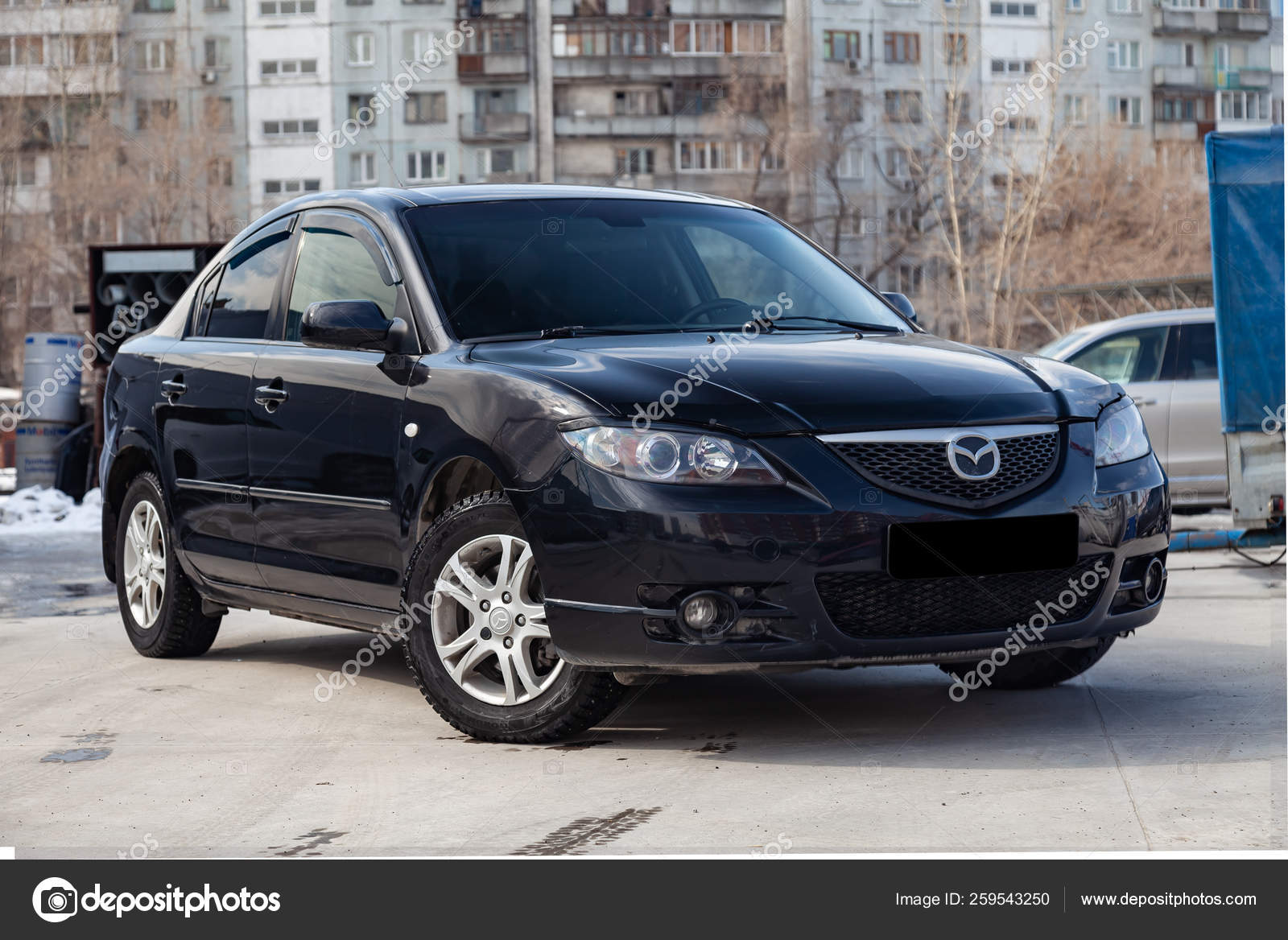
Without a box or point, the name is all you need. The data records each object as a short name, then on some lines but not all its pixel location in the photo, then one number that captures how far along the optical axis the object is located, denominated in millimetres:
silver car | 14125
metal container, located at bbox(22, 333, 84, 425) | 21766
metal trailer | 10109
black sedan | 4926
